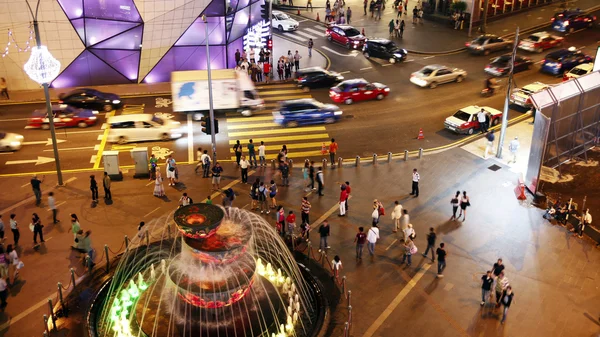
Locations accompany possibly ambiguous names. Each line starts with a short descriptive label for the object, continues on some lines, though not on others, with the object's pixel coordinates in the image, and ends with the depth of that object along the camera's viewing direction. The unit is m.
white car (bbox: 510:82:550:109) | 37.28
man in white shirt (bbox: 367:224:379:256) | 23.77
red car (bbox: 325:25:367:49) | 46.88
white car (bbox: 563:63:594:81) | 39.59
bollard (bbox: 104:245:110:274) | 22.95
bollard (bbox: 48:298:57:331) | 19.77
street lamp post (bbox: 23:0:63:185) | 26.97
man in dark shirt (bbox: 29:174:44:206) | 27.05
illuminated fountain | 19.02
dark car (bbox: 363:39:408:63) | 44.47
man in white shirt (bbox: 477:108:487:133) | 34.31
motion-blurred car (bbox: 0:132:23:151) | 32.09
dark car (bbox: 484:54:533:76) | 41.69
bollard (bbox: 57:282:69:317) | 20.55
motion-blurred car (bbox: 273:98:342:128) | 35.06
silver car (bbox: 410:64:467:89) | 40.44
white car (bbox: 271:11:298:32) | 50.84
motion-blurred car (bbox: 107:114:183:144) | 33.12
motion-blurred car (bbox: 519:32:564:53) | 46.16
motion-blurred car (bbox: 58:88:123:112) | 36.22
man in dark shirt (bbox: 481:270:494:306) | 21.27
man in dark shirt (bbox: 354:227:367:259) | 23.44
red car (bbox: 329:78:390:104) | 37.88
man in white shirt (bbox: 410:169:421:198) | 27.70
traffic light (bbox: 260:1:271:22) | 38.91
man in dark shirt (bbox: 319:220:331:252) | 23.98
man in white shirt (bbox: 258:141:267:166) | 30.47
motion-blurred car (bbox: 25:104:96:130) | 34.44
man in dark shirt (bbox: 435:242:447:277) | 22.75
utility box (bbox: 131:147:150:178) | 29.42
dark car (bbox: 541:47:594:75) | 41.84
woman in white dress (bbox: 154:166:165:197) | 27.78
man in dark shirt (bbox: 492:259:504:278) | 21.79
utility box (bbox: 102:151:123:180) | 28.70
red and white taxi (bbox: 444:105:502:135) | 34.28
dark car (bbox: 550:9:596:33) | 50.47
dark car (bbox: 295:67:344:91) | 39.69
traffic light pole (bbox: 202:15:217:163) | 29.19
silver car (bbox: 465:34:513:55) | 45.72
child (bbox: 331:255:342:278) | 22.22
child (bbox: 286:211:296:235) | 24.66
